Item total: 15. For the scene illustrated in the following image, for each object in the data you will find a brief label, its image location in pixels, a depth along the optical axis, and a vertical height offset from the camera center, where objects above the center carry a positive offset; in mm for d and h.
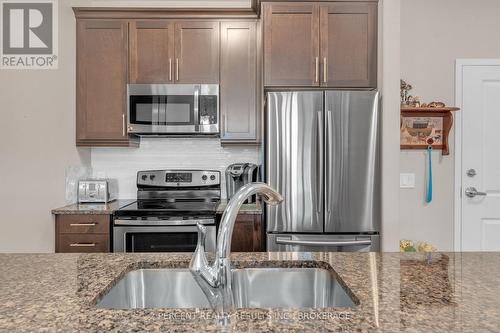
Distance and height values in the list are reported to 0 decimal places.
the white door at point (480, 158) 3465 +12
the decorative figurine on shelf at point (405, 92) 3391 +561
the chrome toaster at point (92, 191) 3154 -250
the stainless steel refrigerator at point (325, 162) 2818 -19
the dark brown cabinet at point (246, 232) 2867 -513
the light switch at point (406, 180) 3451 -175
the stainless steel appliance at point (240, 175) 3182 -125
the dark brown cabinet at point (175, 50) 3242 +863
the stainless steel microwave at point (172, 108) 3191 +395
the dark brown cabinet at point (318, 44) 3010 +850
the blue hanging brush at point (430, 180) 3376 -174
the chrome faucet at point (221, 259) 974 -242
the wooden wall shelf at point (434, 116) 3334 +352
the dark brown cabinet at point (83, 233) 2838 -516
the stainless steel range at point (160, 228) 2814 -477
